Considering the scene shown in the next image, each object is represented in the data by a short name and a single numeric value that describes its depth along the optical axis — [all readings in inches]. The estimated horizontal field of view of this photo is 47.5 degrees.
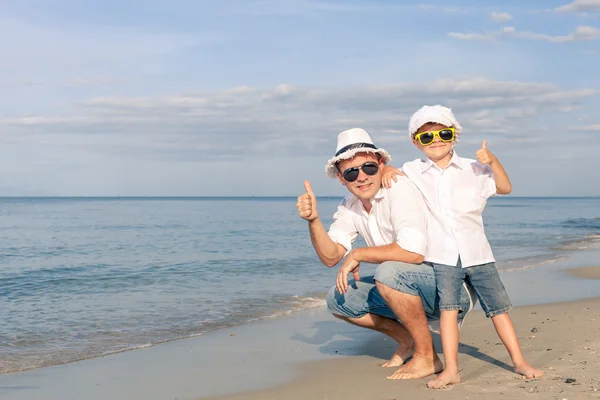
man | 175.3
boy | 172.4
